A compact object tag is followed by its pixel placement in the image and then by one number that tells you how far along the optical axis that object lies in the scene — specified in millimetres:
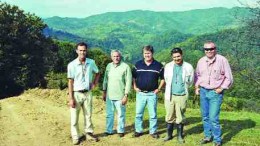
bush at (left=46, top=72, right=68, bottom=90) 26339
